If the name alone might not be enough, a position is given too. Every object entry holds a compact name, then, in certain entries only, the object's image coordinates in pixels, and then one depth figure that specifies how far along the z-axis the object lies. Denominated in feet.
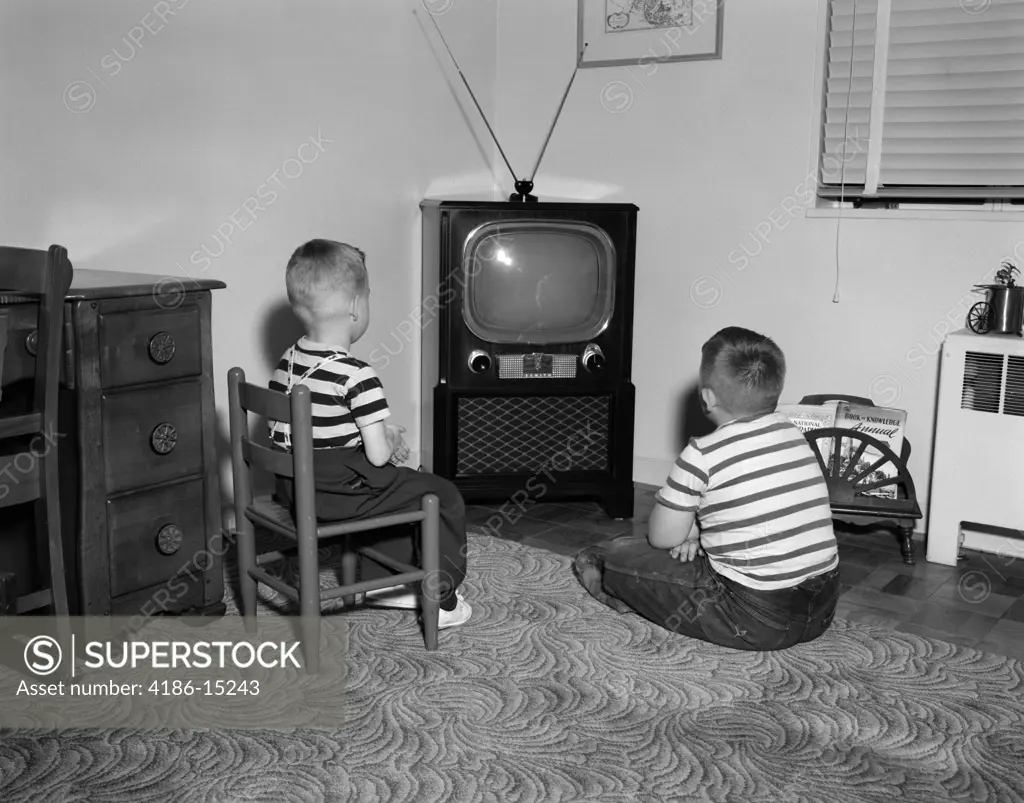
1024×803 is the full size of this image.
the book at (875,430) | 8.87
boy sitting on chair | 6.17
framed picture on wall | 9.96
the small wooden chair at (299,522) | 5.76
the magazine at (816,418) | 8.94
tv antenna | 9.81
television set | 9.29
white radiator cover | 8.21
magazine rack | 8.64
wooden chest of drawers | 5.98
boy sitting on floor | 6.40
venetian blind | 8.70
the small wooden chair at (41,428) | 5.46
